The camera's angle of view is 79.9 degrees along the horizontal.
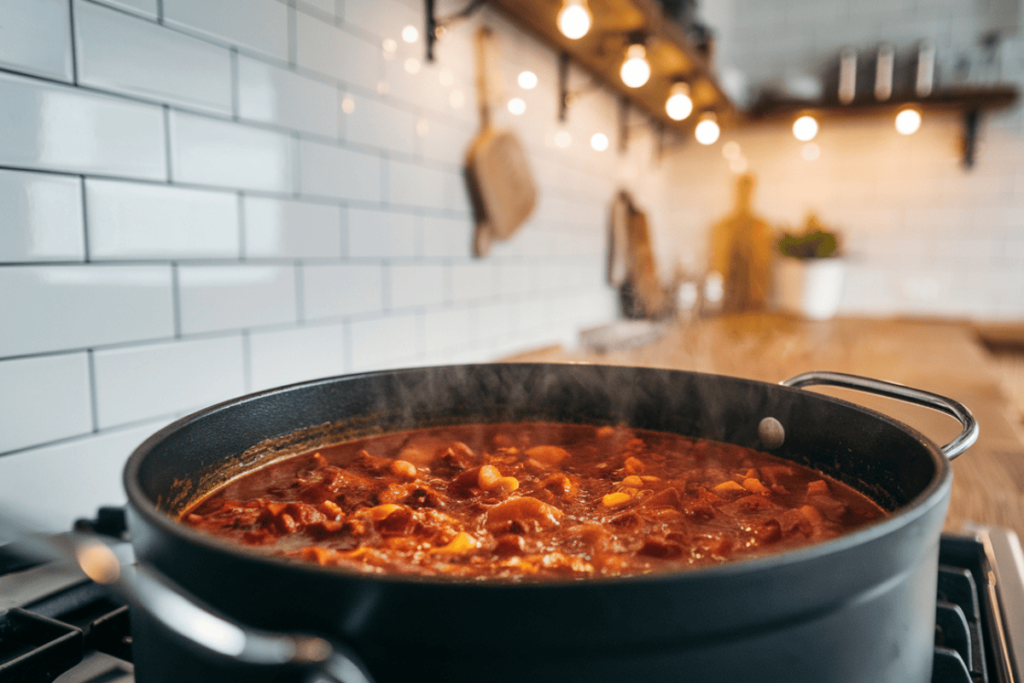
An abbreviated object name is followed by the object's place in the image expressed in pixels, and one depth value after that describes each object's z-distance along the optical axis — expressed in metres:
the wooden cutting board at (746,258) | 3.54
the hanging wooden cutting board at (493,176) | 1.73
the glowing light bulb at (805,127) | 3.04
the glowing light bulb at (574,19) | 1.52
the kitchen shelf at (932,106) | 2.88
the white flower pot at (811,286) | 3.12
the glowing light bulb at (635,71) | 1.89
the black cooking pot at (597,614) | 0.33
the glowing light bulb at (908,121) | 2.95
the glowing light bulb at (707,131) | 2.78
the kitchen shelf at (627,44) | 1.78
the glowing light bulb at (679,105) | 2.41
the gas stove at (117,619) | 0.57
